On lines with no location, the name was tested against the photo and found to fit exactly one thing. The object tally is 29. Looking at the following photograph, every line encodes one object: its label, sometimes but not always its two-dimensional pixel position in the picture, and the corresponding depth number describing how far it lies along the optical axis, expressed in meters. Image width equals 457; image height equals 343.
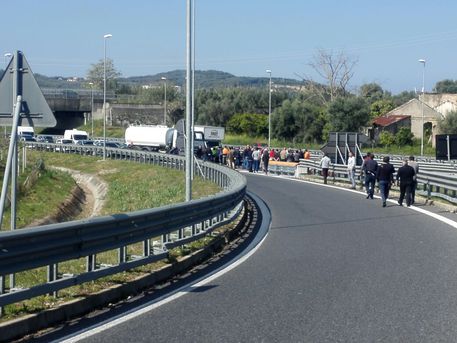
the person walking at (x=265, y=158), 52.59
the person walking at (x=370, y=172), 29.91
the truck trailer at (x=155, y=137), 66.12
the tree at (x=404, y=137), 81.06
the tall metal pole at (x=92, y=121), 98.36
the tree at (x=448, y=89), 193.45
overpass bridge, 99.44
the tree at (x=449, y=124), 73.25
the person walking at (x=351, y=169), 36.06
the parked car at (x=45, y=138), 85.88
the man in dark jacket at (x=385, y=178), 26.59
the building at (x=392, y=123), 88.47
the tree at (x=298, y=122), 89.19
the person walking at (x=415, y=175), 26.53
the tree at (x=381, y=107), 110.04
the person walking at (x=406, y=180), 25.92
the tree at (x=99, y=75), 160.12
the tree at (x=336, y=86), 99.00
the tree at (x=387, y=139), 81.25
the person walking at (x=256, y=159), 54.50
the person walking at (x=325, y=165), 39.82
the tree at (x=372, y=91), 119.96
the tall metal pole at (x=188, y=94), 19.86
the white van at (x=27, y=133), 86.29
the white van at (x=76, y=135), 81.94
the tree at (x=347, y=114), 82.75
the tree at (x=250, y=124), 93.62
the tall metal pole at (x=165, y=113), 93.75
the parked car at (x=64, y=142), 69.81
